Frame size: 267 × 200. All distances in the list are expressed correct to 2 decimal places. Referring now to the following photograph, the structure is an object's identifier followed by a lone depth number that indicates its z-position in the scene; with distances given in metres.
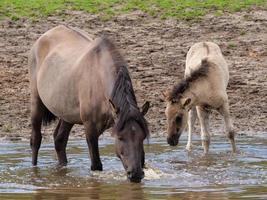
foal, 25.52
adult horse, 19.62
